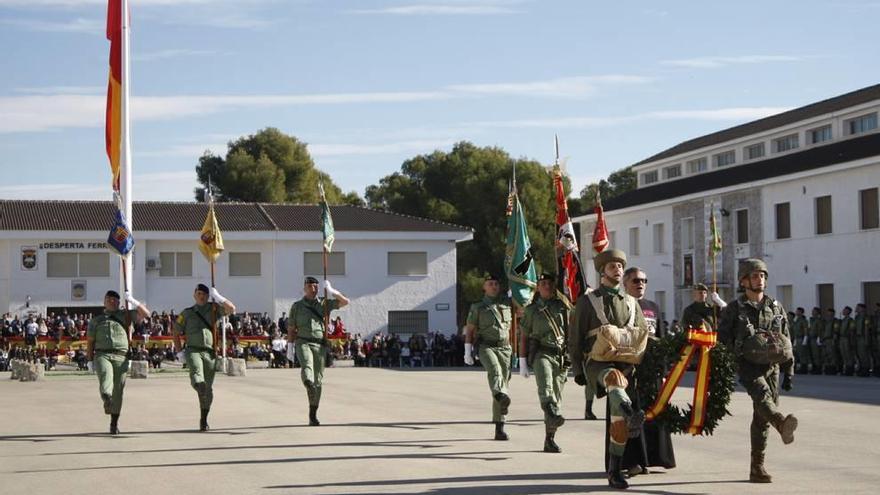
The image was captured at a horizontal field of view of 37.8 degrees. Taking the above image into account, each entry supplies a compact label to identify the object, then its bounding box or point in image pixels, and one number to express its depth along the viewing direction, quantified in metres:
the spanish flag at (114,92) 32.31
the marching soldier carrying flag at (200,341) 17.89
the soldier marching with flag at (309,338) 18.05
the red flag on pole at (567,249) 15.51
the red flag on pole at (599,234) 21.66
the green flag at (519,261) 19.09
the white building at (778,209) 41.44
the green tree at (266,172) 82.06
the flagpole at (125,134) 31.16
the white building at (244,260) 59.12
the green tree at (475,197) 75.44
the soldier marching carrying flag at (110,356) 17.27
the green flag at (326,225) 26.29
